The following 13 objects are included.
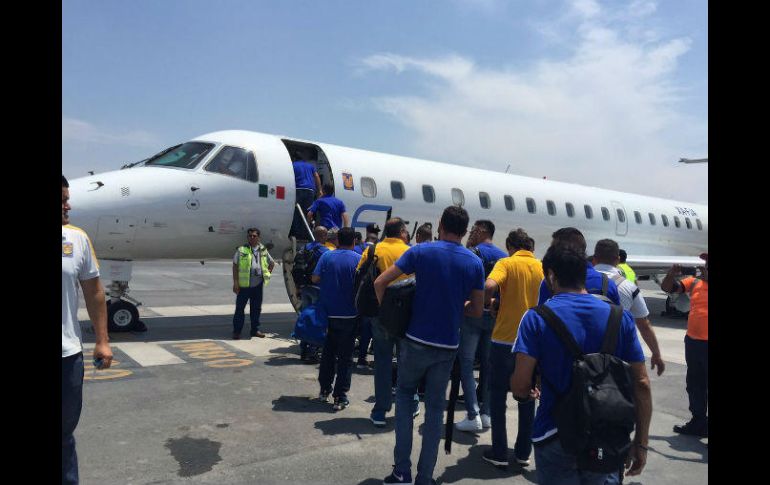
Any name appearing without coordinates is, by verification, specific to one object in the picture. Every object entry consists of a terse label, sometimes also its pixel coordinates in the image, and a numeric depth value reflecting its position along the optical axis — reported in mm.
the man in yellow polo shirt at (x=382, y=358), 5215
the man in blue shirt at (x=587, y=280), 3812
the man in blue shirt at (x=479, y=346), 5371
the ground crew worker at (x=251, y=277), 9125
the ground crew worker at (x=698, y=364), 5418
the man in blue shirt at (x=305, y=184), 10352
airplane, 8569
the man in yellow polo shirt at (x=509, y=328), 4477
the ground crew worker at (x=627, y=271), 7495
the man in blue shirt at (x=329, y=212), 9500
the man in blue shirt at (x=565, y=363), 2639
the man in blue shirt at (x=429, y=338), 3951
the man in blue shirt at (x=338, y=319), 5742
